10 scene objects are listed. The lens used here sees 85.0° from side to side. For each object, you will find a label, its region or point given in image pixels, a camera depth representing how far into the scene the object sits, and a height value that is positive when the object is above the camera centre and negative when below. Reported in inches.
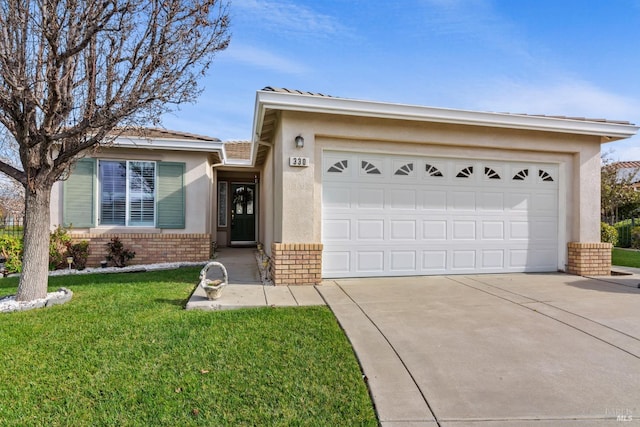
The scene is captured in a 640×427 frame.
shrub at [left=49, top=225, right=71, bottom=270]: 325.2 -30.6
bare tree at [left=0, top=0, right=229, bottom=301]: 174.6 +75.9
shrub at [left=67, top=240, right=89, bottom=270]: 334.3 -35.4
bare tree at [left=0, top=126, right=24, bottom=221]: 776.0 +41.2
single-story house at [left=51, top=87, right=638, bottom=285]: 252.1 +21.9
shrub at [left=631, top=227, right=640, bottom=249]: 558.6 -31.2
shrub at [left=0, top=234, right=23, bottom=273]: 317.1 -34.2
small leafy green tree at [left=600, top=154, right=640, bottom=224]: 661.9 +45.7
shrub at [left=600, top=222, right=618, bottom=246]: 485.4 -22.7
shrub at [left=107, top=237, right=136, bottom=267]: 345.1 -37.1
